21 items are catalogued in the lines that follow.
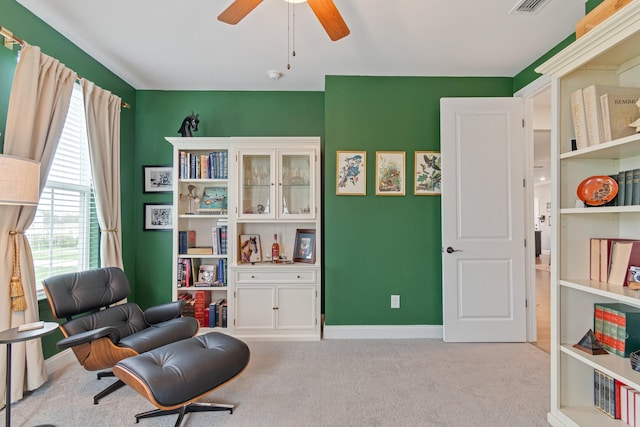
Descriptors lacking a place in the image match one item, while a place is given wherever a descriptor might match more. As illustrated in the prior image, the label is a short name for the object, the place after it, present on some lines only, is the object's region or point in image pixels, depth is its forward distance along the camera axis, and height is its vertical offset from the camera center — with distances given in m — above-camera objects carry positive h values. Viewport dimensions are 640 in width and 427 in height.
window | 2.56 +0.03
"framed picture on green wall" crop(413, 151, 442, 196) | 3.38 +0.42
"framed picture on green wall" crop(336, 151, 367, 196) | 3.38 +0.44
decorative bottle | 3.51 -0.38
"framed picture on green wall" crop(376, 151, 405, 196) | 3.39 +0.44
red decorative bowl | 1.76 +0.14
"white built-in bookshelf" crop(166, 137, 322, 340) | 3.32 -0.14
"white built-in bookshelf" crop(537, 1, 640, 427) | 1.91 -0.09
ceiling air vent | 2.22 +1.45
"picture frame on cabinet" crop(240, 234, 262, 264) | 3.52 -0.35
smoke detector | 3.29 +1.43
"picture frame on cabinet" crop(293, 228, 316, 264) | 3.45 -0.32
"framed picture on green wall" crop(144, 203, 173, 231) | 3.75 +0.01
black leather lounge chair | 2.13 -0.77
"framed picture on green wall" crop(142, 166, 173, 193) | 3.75 +0.43
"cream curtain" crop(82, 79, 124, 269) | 2.90 +0.51
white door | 3.19 -0.15
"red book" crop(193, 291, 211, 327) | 3.49 -0.96
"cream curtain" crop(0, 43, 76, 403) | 2.12 +0.43
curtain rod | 2.12 +1.18
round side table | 1.66 -0.62
